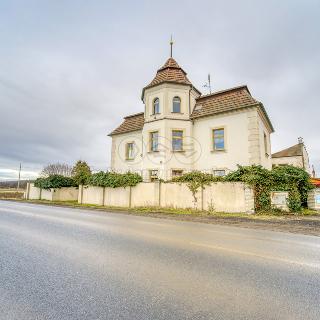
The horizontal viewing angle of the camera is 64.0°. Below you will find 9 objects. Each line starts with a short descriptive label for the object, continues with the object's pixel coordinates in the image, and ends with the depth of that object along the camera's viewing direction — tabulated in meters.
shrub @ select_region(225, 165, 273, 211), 16.22
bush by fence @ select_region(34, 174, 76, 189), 29.94
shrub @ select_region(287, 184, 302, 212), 16.08
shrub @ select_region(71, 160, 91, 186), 26.04
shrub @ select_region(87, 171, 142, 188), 20.59
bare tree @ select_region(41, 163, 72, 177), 76.11
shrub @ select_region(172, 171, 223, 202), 17.34
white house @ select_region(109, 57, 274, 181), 20.23
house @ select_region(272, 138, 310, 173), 38.47
